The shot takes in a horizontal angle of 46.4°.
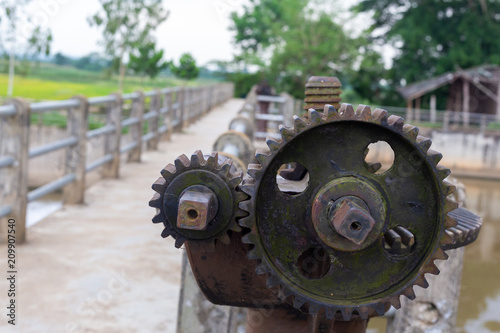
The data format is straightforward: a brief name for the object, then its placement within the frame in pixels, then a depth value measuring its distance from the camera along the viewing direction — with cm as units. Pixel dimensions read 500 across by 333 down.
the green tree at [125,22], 1226
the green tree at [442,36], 2702
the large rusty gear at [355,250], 120
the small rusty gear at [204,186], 121
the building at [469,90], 2295
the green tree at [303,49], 2638
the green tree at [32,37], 1329
